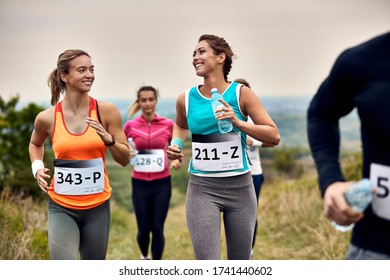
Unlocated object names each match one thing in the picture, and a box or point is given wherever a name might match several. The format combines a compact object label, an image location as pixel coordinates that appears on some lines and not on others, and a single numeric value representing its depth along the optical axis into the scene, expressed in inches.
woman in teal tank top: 151.9
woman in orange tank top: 151.0
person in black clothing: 87.7
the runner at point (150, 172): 233.9
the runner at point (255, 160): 236.2
